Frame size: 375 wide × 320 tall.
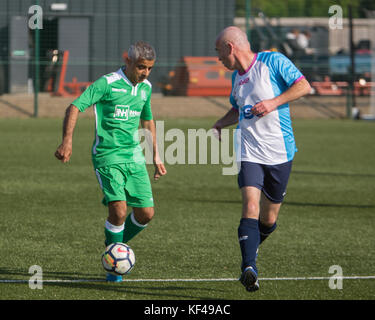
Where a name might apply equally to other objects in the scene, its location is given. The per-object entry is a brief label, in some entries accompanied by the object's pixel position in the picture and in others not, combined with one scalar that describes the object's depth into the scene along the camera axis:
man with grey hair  12.72
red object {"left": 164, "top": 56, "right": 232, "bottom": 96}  57.69
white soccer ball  12.20
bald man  12.37
